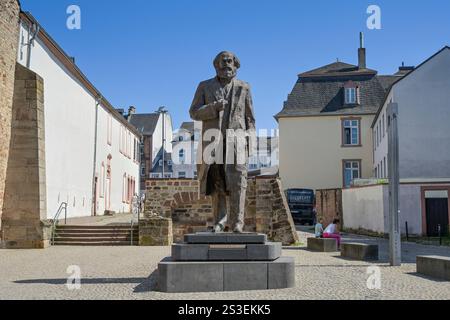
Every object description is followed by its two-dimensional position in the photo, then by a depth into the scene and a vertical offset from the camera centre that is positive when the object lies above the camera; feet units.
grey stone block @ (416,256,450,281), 27.76 -3.65
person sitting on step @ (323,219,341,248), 51.60 -3.18
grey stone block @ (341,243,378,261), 40.47 -3.95
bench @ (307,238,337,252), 49.19 -4.14
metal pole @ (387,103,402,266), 37.37 +2.05
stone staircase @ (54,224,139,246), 56.75 -3.76
